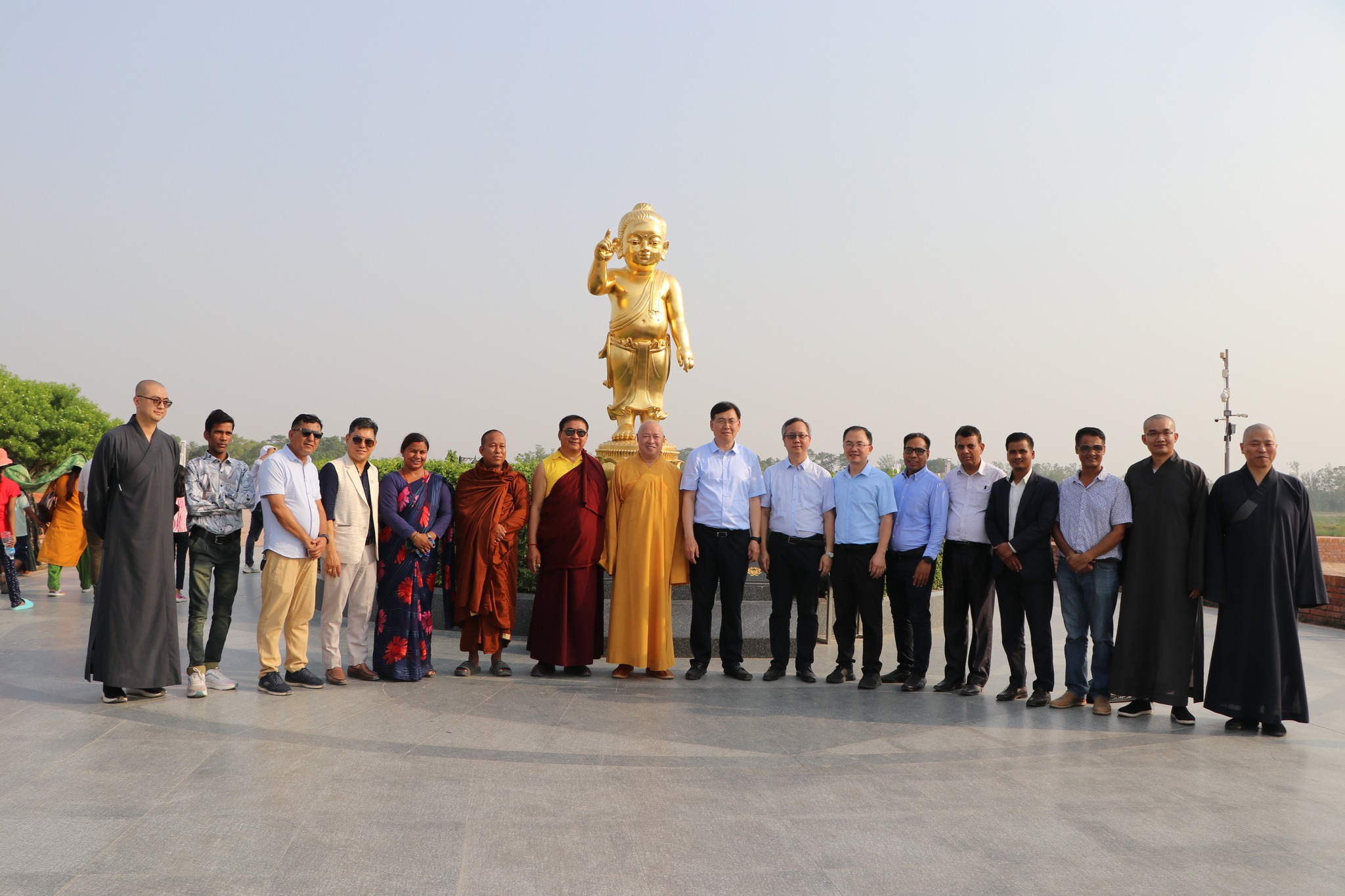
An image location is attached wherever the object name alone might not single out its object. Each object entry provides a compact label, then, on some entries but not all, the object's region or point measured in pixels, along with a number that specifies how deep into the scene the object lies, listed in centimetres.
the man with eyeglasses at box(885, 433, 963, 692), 632
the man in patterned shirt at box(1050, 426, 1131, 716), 569
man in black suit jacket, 588
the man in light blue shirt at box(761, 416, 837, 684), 659
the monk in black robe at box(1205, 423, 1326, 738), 523
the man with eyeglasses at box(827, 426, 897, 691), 639
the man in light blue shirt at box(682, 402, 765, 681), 658
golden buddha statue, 891
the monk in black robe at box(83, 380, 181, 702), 540
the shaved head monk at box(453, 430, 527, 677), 648
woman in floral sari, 627
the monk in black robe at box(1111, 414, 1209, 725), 546
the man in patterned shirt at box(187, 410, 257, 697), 579
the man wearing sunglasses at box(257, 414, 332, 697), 584
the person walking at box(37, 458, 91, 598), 1021
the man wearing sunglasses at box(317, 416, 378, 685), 613
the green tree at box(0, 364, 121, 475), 2705
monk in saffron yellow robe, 653
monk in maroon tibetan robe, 656
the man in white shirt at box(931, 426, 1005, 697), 617
